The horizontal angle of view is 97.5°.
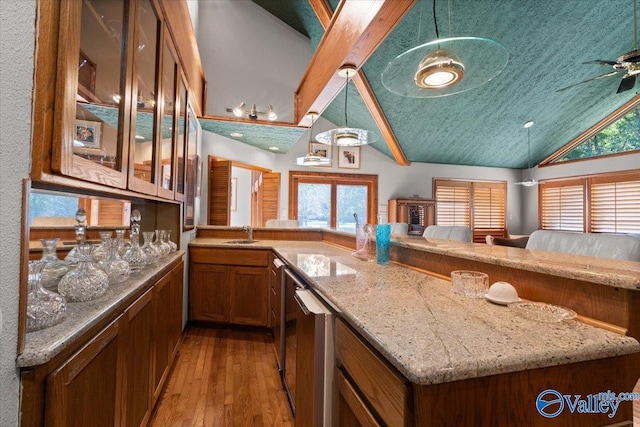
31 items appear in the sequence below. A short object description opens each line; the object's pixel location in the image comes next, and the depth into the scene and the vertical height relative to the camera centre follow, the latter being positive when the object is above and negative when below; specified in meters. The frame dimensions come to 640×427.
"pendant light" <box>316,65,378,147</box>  2.43 +0.83
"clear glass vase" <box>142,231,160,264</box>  1.77 -0.21
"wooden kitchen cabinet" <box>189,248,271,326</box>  2.82 -0.68
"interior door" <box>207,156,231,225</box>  4.09 +0.39
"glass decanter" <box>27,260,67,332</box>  0.75 -0.25
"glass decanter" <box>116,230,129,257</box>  1.54 -0.14
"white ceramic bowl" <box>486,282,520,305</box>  0.97 -0.25
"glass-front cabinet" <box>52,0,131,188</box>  0.73 +0.40
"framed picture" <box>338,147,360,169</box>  6.25 +1.42
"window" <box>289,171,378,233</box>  6.04 +0.50
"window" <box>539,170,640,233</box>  5.48 +0.46
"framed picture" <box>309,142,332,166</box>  5.99 +1.55
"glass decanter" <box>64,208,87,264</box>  1.11 -0.10
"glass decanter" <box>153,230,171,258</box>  1.94 -0.19
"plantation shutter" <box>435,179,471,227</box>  6.92 +0.51
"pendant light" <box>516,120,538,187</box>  5.49 +1.84
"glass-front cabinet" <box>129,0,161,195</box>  1.25 +0.57
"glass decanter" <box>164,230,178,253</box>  2.16 -0.21
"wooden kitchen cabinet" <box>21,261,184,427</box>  0.68 -0.51
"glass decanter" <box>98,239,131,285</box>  1.26 -0.22
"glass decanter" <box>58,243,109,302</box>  1.00 -0.24
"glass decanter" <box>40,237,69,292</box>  1.01 -0.21
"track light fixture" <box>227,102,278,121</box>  3.46 +1.36
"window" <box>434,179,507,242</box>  6.96 +0.46
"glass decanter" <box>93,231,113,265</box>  1.34 -0.17
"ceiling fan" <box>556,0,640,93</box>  2.50 +1.56
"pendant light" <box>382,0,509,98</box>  1.46 +0.91
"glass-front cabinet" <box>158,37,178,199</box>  1.75 +0.63
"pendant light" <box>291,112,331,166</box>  3.38 +0.76
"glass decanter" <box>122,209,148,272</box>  1.58 -0.21
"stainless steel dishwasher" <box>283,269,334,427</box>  1.00 -0.56
